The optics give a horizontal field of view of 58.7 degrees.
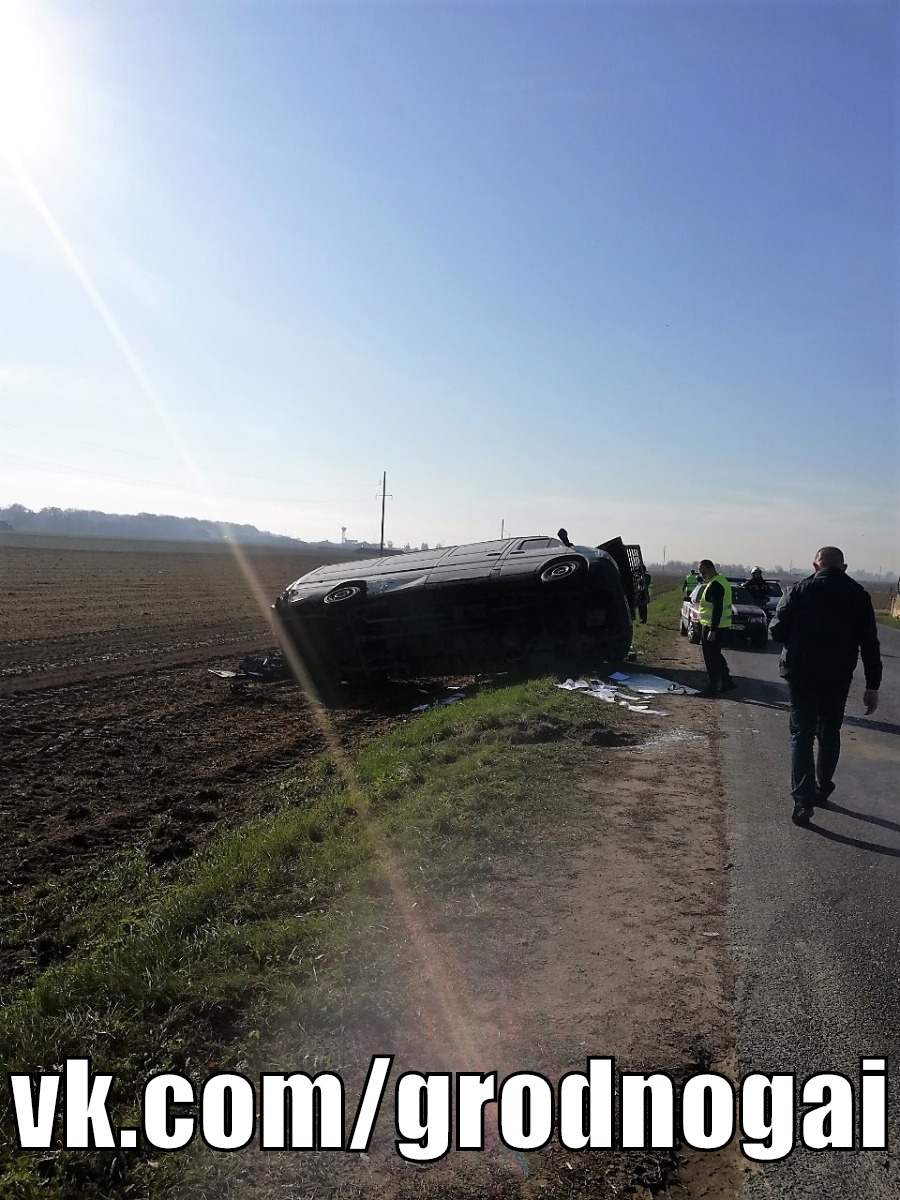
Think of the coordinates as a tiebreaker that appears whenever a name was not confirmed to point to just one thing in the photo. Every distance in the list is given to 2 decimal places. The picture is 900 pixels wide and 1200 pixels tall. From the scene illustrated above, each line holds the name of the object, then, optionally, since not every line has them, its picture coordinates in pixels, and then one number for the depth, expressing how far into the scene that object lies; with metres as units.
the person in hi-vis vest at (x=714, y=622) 10.72
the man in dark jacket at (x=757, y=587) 20.08
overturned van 12.14
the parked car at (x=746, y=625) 18.30
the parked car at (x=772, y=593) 21.52
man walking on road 5.74
